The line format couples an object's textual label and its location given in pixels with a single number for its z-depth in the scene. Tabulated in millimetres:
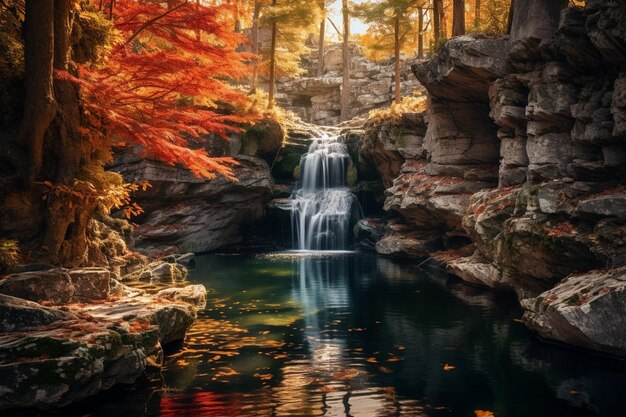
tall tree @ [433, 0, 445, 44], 25297
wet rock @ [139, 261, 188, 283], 16878
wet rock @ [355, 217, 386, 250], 28548
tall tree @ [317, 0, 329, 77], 46562
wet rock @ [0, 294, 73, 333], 7270
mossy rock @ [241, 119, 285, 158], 29891
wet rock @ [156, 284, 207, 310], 11490
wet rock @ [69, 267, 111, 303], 9234
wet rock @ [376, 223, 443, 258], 24203
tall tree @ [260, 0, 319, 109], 29219
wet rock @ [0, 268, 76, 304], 8305
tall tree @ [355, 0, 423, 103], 28714
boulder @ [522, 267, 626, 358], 9188
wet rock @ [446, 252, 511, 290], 15766
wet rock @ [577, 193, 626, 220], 10922
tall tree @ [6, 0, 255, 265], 9430
